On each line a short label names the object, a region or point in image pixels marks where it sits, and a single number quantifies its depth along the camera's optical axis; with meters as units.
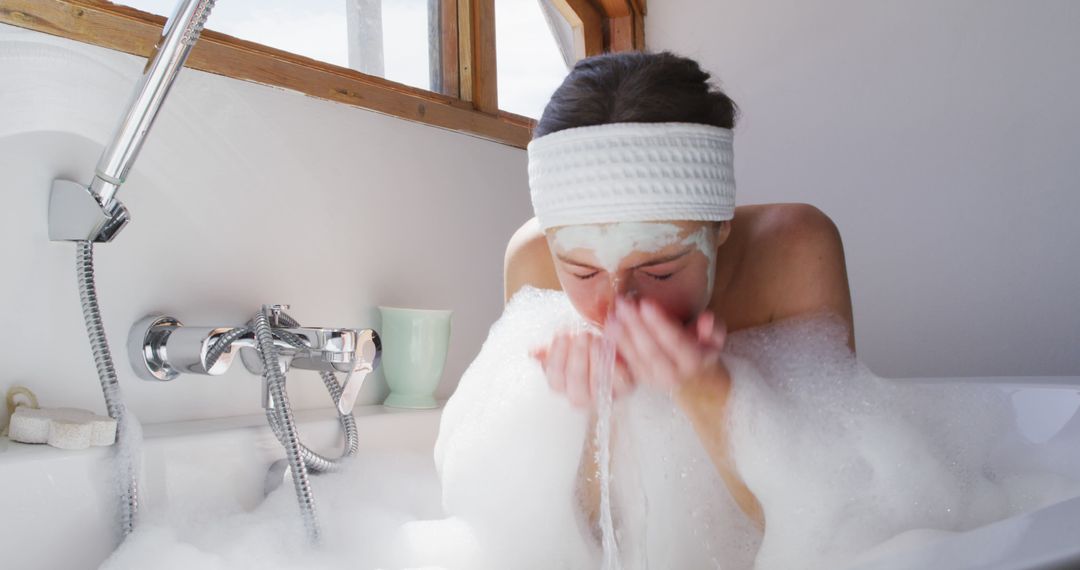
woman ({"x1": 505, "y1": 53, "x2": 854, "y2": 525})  0.86
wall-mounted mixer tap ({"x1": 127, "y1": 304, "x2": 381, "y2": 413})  1.26
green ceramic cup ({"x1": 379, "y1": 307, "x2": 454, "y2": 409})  1.64
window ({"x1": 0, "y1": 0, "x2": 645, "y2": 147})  1.31
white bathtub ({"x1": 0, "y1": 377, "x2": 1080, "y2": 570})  0.54
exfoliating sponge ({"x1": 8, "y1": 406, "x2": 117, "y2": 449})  1.06
